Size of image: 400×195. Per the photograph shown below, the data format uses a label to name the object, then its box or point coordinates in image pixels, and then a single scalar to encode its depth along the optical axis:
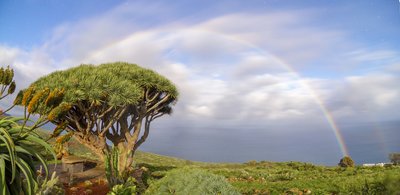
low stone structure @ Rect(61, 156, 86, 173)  23.13
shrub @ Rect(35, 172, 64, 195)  8.73
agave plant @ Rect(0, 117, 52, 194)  5.05
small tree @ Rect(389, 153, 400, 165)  37.94
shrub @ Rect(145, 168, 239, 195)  9.36
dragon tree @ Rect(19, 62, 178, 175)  23.88
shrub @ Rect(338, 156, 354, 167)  34.33
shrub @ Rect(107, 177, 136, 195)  13.32
